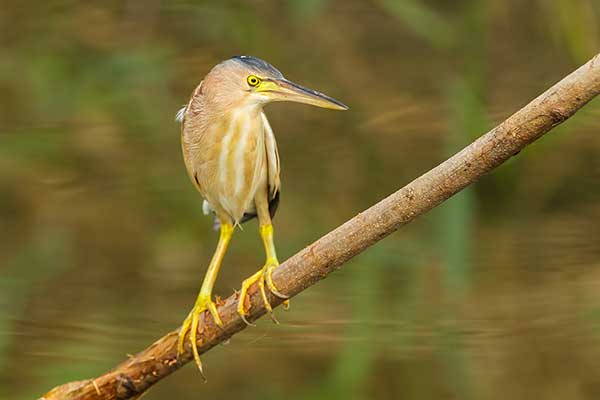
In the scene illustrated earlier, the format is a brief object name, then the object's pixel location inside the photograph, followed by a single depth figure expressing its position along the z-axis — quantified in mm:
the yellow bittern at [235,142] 5365
